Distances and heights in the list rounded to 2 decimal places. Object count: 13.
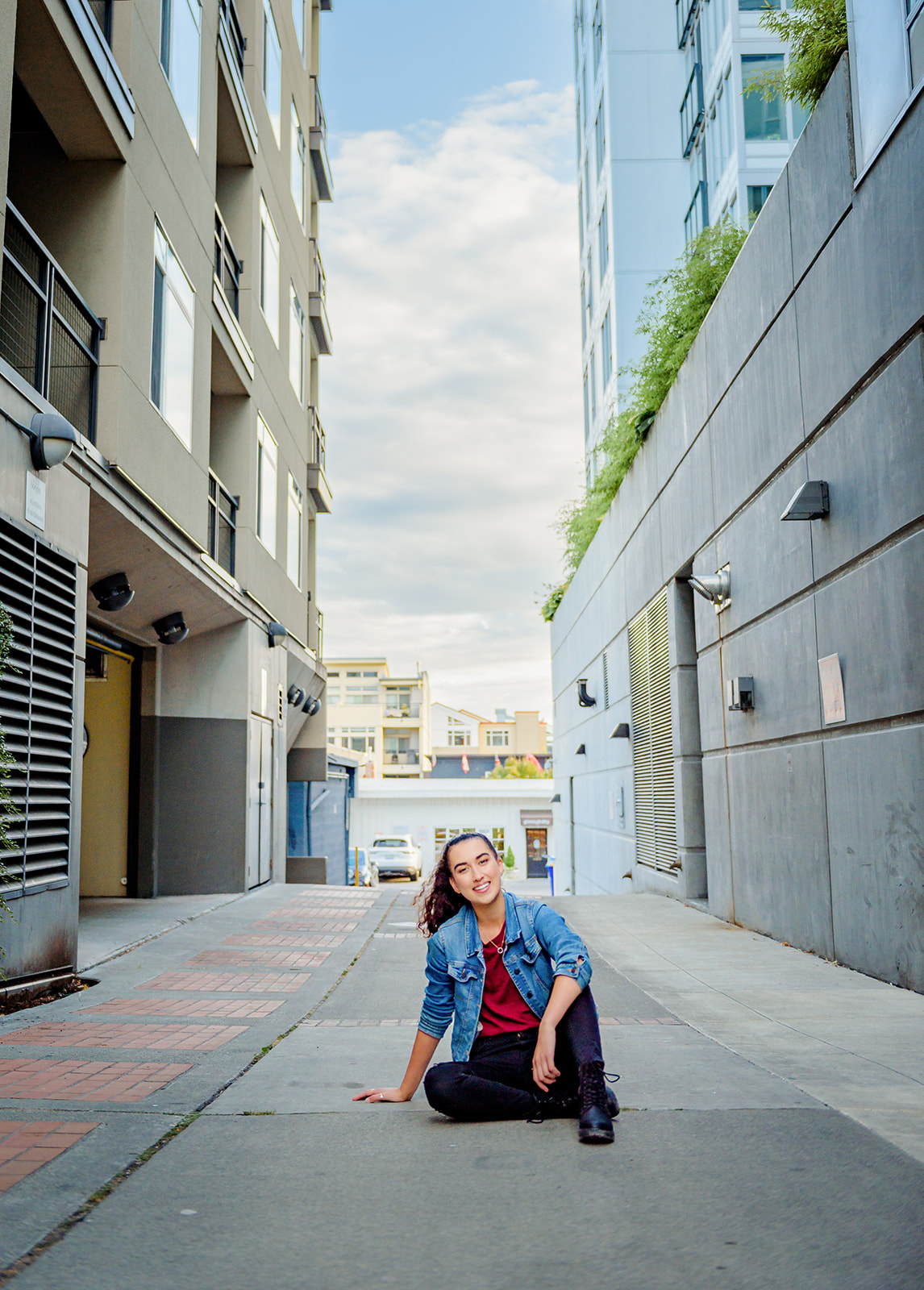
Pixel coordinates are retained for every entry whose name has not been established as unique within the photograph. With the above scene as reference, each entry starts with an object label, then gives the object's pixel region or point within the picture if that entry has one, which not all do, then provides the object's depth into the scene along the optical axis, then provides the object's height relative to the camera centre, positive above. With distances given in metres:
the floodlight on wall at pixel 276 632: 17.19 +2.56
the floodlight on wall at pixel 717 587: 11.40 +2.10
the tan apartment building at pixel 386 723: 83.69 +5.65
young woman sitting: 3.97 -0.72
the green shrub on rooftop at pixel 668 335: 13.18 +5.77
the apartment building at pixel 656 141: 22.03 +15.10
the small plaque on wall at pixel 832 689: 8.09 +0.75
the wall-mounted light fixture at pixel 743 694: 10.55 +0.93
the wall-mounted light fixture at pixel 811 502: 8.20 +2.10
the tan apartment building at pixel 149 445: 7.89 +3.60
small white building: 50.88 -0.67
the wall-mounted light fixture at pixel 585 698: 23.09 +2.01
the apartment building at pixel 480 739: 92.06 +5.50
